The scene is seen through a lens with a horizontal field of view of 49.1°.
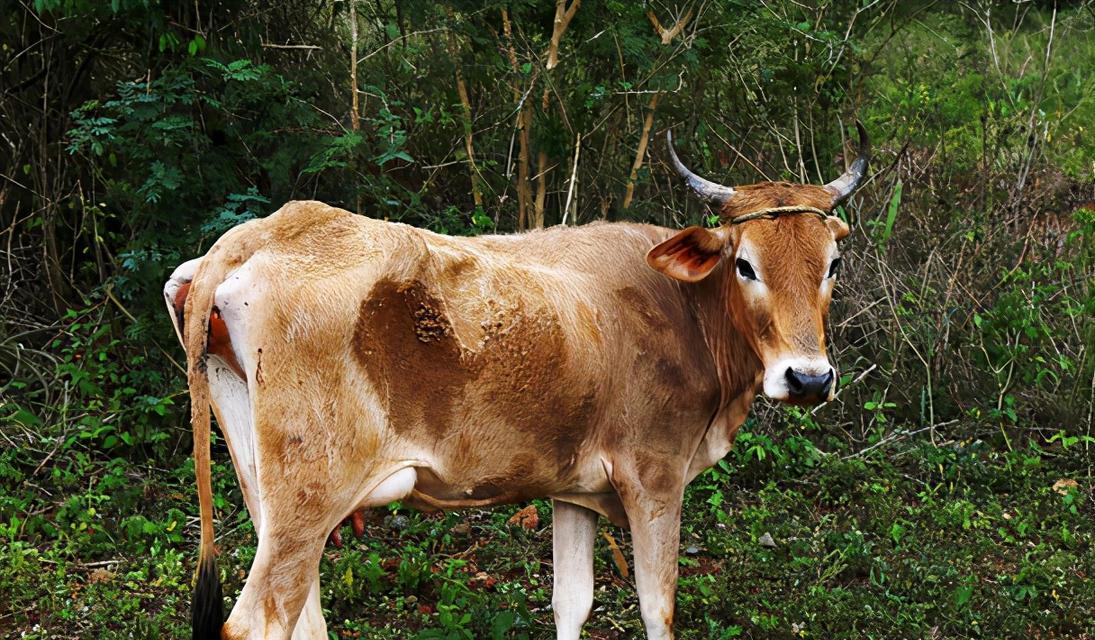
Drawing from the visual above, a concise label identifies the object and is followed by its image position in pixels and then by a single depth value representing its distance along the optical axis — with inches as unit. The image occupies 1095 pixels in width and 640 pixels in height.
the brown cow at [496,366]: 158.7
